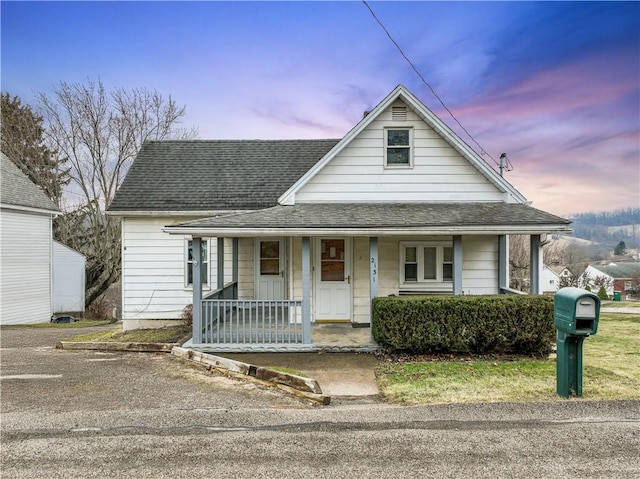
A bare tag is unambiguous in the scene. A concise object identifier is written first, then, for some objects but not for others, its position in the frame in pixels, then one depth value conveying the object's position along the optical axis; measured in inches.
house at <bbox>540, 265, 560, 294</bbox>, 1964.0
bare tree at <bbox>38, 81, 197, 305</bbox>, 964.0
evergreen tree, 977.5
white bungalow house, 332.8
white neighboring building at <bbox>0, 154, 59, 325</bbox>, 692.1
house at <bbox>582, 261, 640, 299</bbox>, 2089.1
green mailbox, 208.5
